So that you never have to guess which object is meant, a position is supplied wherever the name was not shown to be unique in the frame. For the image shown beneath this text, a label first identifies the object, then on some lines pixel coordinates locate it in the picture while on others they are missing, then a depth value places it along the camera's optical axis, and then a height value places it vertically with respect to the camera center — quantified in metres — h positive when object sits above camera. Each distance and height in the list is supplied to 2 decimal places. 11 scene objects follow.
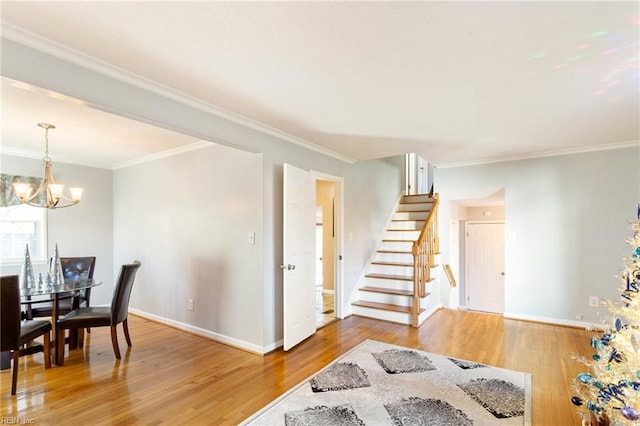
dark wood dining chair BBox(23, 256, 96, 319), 3.53 -0.93
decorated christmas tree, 1.57 -0.82
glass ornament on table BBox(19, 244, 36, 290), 3.19 -0.60
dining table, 2.95 -0.73
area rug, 2.17 -1.43
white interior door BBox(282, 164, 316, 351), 3.35 -0.45
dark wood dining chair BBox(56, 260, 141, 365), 3.06 -1.00
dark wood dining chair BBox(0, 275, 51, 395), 2.45 -0.82
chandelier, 3.07 +0.30
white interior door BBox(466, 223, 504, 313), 6.59 -1.11
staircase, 4.37 -0.92
